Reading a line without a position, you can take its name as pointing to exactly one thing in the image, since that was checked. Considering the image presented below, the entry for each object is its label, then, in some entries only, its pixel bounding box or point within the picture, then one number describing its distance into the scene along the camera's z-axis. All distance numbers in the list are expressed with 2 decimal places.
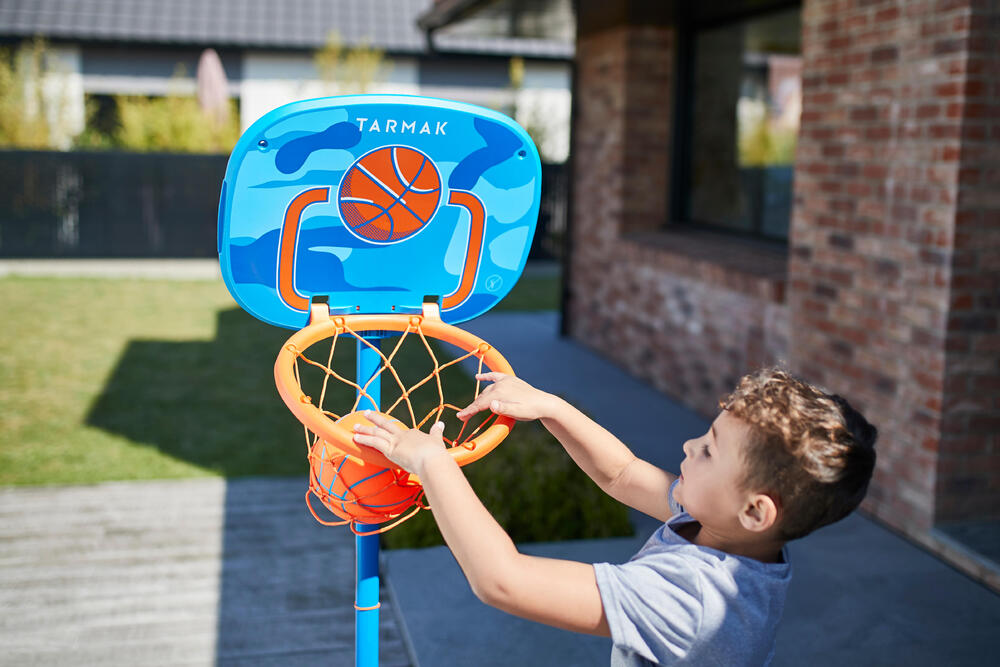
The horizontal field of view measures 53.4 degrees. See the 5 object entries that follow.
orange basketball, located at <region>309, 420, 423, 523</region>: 1.76
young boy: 1.50
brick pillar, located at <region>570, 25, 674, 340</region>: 7.44
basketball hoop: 1.65
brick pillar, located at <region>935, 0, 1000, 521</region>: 3.69
